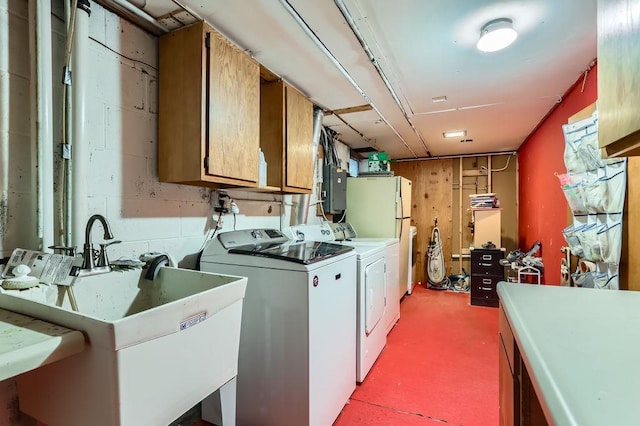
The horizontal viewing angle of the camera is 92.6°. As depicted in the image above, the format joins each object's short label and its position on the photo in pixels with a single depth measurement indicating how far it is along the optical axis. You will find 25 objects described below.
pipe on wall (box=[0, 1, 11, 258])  1.19
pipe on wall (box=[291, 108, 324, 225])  2.96
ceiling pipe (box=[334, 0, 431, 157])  1.54
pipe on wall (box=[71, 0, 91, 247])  1.32
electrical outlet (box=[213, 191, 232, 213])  2.11
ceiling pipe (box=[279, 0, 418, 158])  1.55
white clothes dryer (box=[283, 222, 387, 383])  2.25
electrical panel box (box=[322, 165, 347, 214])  3.45
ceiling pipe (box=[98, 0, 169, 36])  1.45
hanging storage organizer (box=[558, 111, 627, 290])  1.63
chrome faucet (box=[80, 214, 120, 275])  1.20
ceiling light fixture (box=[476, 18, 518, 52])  1.66
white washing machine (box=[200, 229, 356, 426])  1.60
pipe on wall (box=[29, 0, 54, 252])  1.20
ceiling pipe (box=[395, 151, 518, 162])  5.18
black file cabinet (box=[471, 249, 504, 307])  4.14
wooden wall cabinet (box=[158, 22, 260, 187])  1.60
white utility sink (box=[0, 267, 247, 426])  0.79
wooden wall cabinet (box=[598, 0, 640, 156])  0.79
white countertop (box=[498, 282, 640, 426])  0.54
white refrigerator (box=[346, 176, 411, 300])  3.74
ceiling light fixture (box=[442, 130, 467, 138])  3.93
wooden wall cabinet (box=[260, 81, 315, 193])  2.33
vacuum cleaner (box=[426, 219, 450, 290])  5.04
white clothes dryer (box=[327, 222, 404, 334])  3.05
